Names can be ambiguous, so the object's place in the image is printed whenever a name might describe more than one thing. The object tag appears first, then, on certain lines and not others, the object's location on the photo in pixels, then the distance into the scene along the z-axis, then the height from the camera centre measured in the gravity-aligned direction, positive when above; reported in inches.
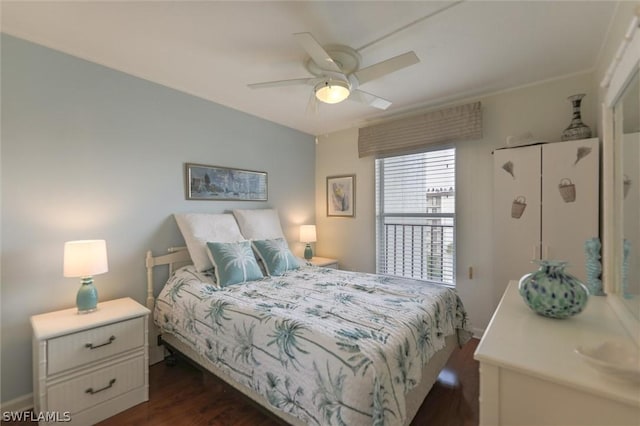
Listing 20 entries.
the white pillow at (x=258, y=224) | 119.6 -5.7
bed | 48.8 -28.1
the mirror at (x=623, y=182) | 40.4 +4.5
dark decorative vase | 86.0 +25.9
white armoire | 83.4 +1.4
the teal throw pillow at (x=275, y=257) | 107.2 -17.9
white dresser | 28.0 -18.2
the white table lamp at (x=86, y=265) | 71.0 -13.6
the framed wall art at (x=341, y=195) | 151.6 +8.8
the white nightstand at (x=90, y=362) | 64.4 -37.7
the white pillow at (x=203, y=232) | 98.2 -7.5
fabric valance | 111.3 +35.8
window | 122.0 -2.2
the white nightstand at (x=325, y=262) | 142.9 -26.9
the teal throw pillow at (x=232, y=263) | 92.0 -17.8
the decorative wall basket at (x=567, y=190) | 84.7 +6.0
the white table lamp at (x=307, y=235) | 147.5 -12.8
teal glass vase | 42.8 -13.2
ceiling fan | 68.2 +37.3
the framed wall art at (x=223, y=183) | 111.0 +12.7
